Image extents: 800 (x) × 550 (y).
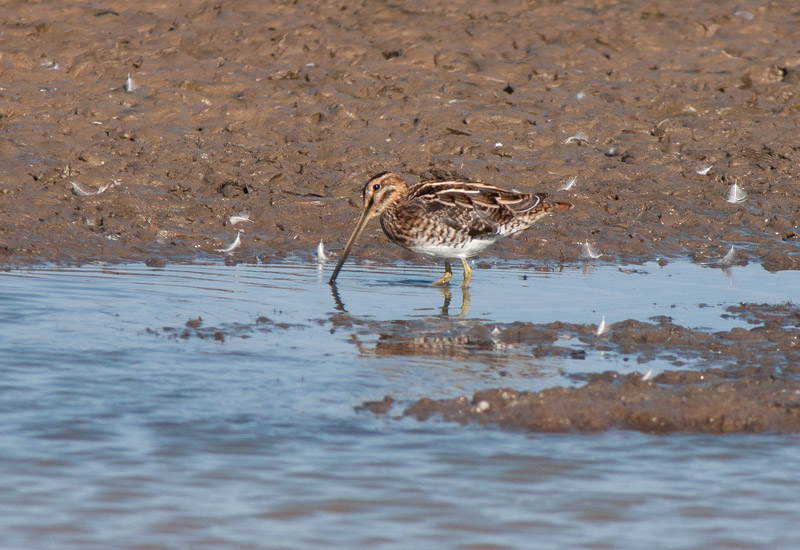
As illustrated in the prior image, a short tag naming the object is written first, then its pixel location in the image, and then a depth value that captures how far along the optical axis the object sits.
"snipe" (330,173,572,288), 19.05
